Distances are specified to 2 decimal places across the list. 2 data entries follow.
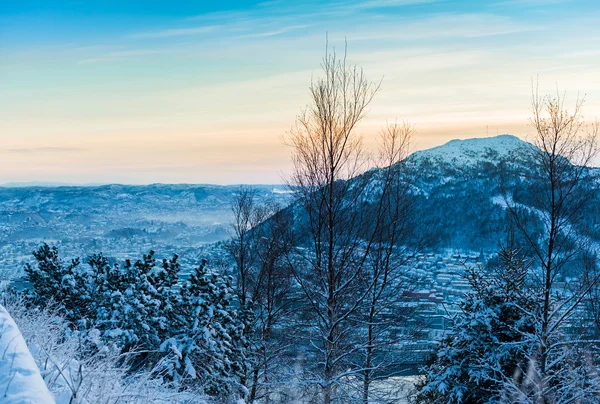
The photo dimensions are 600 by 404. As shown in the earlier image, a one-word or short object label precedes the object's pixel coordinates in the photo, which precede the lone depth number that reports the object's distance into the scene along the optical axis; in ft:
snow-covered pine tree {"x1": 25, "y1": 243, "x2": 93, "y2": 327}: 48.03
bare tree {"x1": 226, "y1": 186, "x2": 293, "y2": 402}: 45.88
